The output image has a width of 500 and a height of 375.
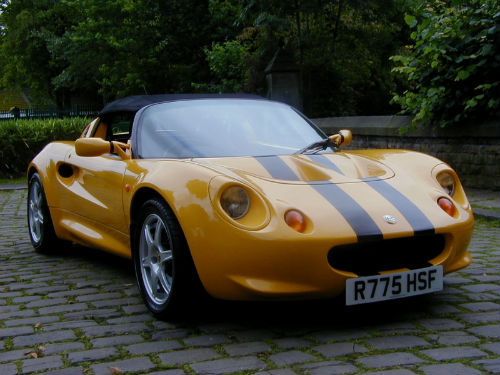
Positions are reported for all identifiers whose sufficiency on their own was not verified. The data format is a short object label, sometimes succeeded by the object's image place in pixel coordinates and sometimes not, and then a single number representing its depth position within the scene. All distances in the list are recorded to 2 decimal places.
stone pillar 16.78
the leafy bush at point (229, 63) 21.27
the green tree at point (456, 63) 8.45
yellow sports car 3.12
